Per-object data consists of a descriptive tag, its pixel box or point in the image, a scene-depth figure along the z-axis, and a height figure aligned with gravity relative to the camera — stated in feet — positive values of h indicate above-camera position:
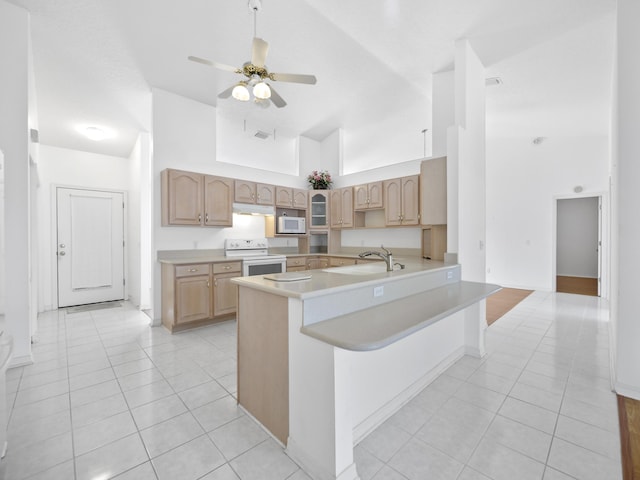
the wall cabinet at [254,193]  14.89 +2.47
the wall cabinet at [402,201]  13.80 +1.84
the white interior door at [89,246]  17.16 -0.48
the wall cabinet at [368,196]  15.55 +2.33
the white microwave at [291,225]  16.67 +0.76
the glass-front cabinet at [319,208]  18.22 +1.90
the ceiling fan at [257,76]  7.95 +4.86
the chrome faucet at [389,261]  8.12 -0.69
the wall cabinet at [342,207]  17.09 +1.85
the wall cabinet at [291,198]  16.66 +2.43
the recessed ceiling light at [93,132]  14.93 +5.73
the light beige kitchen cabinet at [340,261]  15.65 -1.36
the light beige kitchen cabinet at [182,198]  12.75 +1.85
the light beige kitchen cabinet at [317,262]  17.16 -1.52
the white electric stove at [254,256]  13.94 -0.96
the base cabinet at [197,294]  11.98 -2.48
